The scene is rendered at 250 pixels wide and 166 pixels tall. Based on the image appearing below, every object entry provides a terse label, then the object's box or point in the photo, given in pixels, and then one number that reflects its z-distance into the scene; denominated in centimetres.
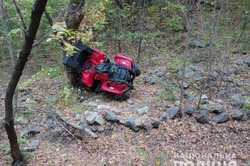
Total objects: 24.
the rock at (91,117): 645
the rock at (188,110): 677
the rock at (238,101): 712
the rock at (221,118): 659
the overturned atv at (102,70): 712
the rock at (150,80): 820
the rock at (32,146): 587
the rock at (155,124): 643
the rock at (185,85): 786
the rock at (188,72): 839
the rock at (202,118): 656
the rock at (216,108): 681
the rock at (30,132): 634
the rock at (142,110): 680
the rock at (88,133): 614
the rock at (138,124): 635
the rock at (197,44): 997
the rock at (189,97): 732
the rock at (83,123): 635
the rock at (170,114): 664
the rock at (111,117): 652
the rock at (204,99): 714
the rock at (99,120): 644
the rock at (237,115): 666
